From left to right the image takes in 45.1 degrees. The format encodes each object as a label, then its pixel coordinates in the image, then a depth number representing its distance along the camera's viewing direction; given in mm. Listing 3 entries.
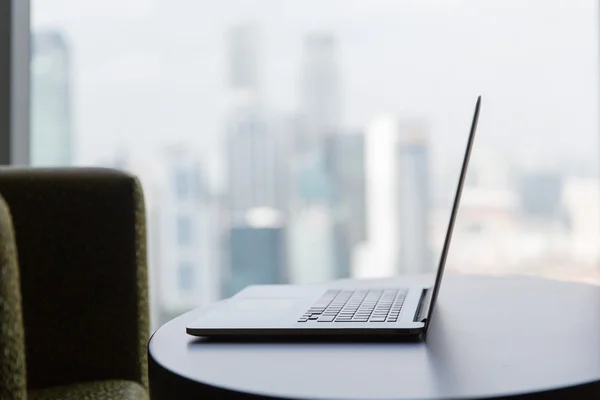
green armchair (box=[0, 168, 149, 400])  948
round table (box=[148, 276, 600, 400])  477
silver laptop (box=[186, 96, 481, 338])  613
